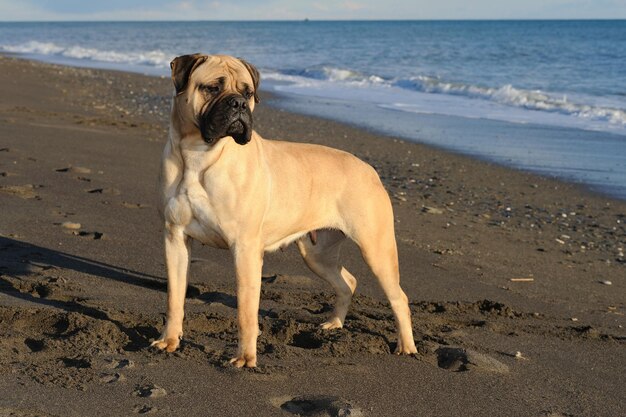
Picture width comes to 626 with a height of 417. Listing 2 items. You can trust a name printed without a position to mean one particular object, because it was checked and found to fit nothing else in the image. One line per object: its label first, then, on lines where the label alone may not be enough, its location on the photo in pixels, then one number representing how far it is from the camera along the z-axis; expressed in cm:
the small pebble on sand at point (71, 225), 775
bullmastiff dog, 486
